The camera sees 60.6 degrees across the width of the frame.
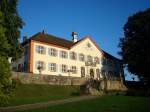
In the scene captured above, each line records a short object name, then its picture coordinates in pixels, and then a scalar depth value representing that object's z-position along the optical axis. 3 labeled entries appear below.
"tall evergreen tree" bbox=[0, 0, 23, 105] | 10.94
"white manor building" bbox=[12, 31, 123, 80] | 22.48
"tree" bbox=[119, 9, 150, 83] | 24.11
